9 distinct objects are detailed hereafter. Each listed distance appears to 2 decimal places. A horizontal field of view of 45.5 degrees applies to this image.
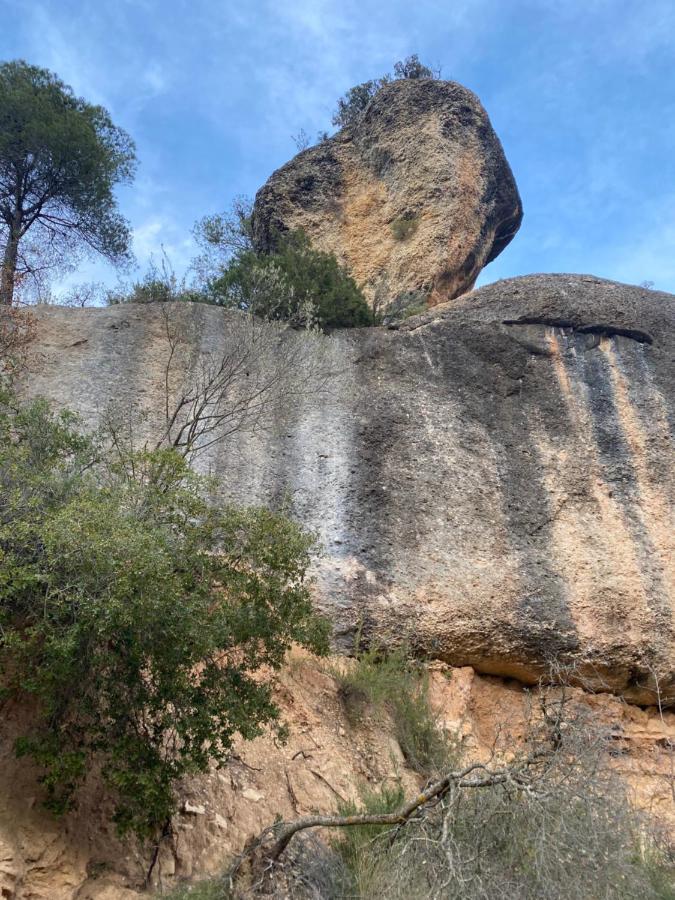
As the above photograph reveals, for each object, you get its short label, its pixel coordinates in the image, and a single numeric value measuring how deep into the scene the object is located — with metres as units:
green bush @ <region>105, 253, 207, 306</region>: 11.17
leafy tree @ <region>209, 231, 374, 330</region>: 10.52
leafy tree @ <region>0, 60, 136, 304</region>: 12.75
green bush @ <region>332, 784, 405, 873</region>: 4.57
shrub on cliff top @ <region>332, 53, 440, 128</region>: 17.55
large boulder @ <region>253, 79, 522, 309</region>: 13.80
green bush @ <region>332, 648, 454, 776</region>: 6.58
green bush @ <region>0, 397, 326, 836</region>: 4.23
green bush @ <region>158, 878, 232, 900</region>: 4.12
